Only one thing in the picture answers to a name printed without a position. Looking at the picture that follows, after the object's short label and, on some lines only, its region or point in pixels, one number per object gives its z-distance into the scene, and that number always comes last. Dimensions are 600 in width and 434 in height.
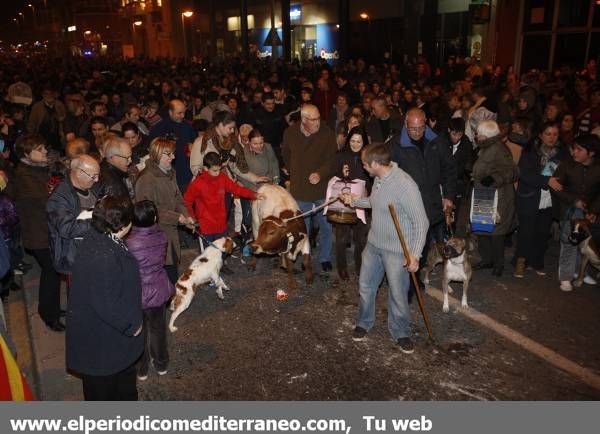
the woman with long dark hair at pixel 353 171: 6.77
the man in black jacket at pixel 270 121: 10.84
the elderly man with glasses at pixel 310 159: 7.27
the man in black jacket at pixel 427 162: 6.25
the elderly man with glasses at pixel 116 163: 5.51
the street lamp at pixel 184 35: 49.72
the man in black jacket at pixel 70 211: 4.89
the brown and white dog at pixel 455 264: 6.23
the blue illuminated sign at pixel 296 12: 37.00
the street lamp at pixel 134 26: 60.61
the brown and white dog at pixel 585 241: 6.57
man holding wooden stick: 5.05
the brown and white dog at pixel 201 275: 6.02
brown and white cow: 6.51
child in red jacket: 6.82
